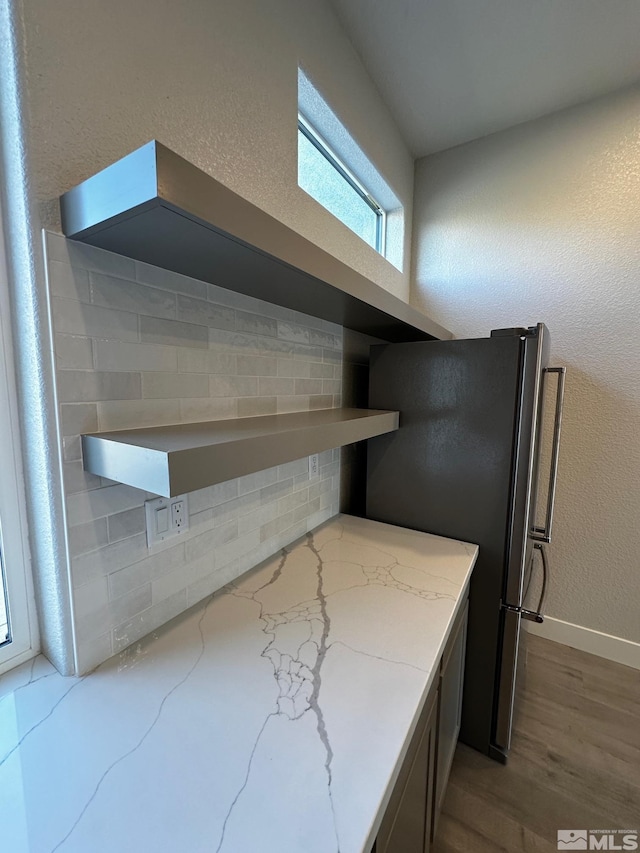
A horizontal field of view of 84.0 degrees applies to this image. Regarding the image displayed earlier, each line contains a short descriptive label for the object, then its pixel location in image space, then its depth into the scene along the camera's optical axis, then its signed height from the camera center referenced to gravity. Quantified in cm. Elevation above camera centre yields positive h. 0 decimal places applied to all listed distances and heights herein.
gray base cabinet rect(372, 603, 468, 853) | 72 -97
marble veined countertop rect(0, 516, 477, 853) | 52 -65
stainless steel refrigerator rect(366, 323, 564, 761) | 133 -34
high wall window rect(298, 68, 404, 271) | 155 +110
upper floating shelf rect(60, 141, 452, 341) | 57 +29
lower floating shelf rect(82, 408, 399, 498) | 62 -14
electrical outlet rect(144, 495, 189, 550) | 91 -36
